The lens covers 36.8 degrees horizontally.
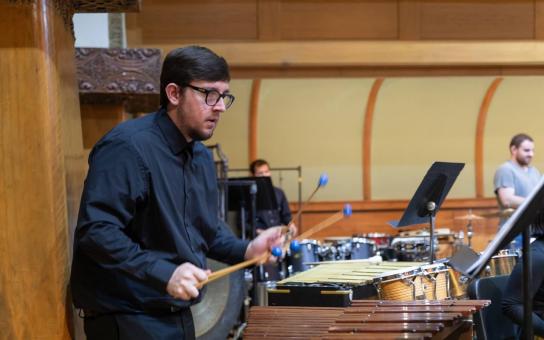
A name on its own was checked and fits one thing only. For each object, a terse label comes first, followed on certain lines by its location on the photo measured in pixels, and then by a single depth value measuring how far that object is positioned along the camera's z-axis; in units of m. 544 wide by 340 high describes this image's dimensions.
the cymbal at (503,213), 7.44
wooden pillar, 2.59
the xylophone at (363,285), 3.93
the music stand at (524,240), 2.49
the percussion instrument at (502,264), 4.71
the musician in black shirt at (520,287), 4.05
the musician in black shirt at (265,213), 8.03
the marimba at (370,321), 2.61
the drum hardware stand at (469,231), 8.18
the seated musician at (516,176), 7.76
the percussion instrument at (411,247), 7.29
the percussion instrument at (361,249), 7.12
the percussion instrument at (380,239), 7.86
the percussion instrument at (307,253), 7.20
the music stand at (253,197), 6.96
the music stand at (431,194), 4.63
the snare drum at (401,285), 4.05
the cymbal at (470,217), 8.44
